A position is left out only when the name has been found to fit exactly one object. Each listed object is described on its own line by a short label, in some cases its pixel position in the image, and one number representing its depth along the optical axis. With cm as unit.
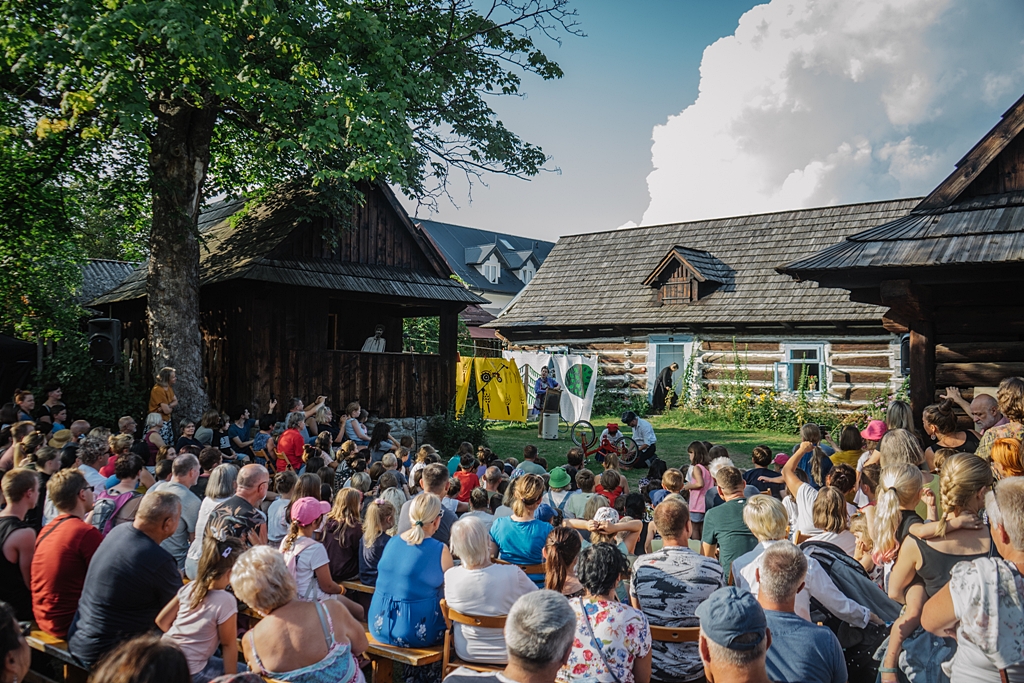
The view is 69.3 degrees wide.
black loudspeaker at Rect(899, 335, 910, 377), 1260
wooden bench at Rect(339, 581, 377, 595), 558
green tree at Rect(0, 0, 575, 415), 1020
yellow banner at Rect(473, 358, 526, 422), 2109
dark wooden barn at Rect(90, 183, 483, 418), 1470
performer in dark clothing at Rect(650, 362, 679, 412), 2316
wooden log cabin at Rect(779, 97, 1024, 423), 888
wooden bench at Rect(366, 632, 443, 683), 464
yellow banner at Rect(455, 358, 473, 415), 2042
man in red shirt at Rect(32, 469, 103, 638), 475
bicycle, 1405
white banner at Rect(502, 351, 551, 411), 2158
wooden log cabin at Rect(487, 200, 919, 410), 2000
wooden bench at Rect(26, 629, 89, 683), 448
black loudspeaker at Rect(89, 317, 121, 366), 1312
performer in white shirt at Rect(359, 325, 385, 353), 1714
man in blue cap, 281
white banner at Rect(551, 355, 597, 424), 2050
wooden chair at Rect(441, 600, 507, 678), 436
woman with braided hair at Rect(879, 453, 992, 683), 381
